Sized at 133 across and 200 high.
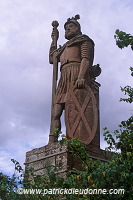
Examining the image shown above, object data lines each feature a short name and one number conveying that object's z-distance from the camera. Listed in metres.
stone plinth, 9.86
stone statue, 10.79
